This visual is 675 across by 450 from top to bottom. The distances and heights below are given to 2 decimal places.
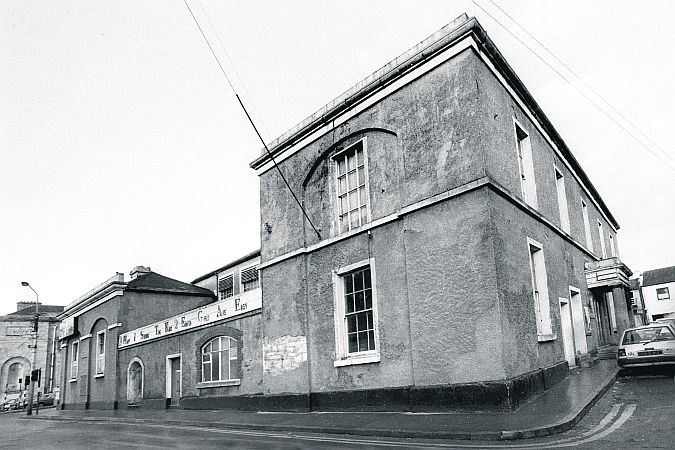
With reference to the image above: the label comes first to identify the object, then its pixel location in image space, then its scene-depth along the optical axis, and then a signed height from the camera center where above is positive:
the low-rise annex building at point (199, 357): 19.38 +0.16
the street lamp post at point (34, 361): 31.11 +0.46
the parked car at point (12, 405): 45.22 -2.95
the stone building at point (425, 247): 12.12 +2.75
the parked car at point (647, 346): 14.03 -0.18
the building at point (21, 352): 51.59 +1.60
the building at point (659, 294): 54.27 +4.49
